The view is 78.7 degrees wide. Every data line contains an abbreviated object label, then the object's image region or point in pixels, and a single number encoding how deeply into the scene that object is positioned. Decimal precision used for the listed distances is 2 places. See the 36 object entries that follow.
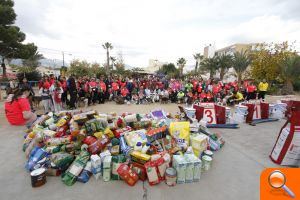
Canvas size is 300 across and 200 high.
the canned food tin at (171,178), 3.02
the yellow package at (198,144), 3.74
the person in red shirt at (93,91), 10.05
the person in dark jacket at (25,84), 8.05
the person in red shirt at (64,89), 8.88
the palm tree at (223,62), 27.51
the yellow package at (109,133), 4.13
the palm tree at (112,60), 48.15
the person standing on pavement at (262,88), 10.55
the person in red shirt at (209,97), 10.71
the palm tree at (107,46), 43.90
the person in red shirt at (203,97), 10.73
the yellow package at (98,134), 3.95
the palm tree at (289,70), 16.64
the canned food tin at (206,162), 3.45
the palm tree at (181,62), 50.00
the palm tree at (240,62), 21.78
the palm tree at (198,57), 46.88
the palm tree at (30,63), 40.11
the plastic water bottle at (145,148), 3.48
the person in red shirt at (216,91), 11.07
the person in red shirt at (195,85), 11.42
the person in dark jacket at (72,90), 8.44
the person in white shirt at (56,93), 7.93
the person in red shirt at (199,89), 11.22
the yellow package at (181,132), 3.91
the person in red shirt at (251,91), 10.95
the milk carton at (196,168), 3.12
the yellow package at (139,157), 3.21
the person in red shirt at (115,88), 11.31
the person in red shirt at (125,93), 10.91
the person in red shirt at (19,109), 5.38
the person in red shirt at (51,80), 8.56
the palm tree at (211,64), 29.58
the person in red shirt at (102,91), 10.46
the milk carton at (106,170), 3.15
